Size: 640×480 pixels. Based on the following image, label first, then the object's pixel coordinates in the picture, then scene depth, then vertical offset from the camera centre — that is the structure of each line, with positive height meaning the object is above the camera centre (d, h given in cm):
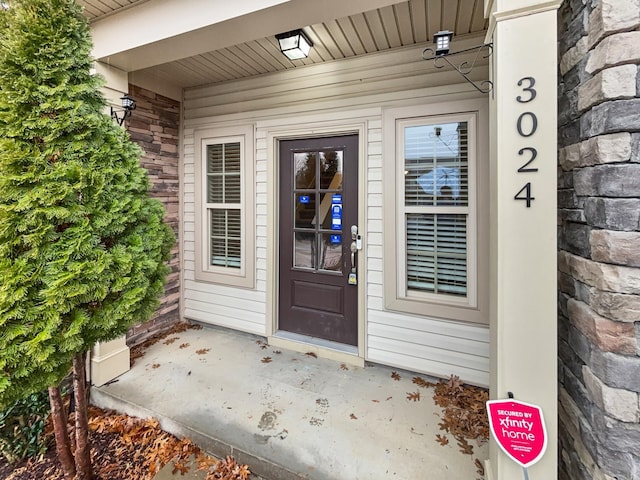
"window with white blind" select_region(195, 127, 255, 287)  339 +34
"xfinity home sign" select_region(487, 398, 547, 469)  112 -72
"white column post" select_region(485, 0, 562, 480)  120 +10
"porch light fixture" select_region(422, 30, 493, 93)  172 +115
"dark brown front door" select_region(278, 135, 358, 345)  301 +0
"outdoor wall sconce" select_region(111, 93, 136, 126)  250 +107
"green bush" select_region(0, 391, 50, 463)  199 -129
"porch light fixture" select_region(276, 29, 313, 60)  236 +153
